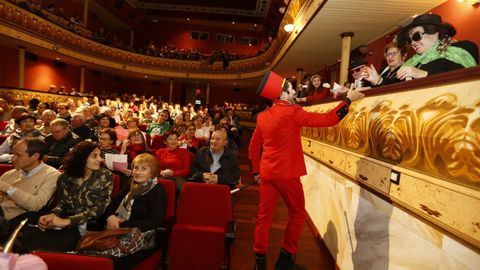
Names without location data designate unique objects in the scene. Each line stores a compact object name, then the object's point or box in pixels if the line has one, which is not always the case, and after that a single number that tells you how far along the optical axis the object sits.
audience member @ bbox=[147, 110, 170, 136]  6.71
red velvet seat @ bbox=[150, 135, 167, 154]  5.64
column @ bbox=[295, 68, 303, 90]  11.19
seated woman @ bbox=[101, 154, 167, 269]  2.33
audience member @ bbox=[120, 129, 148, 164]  4.03
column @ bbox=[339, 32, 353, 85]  6.21
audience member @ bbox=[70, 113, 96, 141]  4.88
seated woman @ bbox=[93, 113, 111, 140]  5.42
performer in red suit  2.59
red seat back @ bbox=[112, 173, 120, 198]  2.91
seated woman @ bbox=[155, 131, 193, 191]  4.15
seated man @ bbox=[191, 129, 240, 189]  3.50
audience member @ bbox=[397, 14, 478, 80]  1.83
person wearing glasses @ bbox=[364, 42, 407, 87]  2.53
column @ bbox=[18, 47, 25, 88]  12.20
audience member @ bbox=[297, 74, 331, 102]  4.90
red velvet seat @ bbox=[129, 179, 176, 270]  2.29
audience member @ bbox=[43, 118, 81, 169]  3.77
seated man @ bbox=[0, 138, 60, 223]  2.32
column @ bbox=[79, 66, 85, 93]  16.52
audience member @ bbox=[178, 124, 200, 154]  5.34
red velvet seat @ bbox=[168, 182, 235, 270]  2.57
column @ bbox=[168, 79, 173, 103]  21.43
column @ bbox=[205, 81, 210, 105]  22.27
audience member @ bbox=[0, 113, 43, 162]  4.10
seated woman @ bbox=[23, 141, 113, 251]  2.23
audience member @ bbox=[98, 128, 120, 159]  3.65
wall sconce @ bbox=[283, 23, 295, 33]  7.39
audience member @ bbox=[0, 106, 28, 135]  4.80
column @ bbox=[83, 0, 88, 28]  16.19
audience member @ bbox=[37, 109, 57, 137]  5.01
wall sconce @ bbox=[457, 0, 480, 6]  4.07
